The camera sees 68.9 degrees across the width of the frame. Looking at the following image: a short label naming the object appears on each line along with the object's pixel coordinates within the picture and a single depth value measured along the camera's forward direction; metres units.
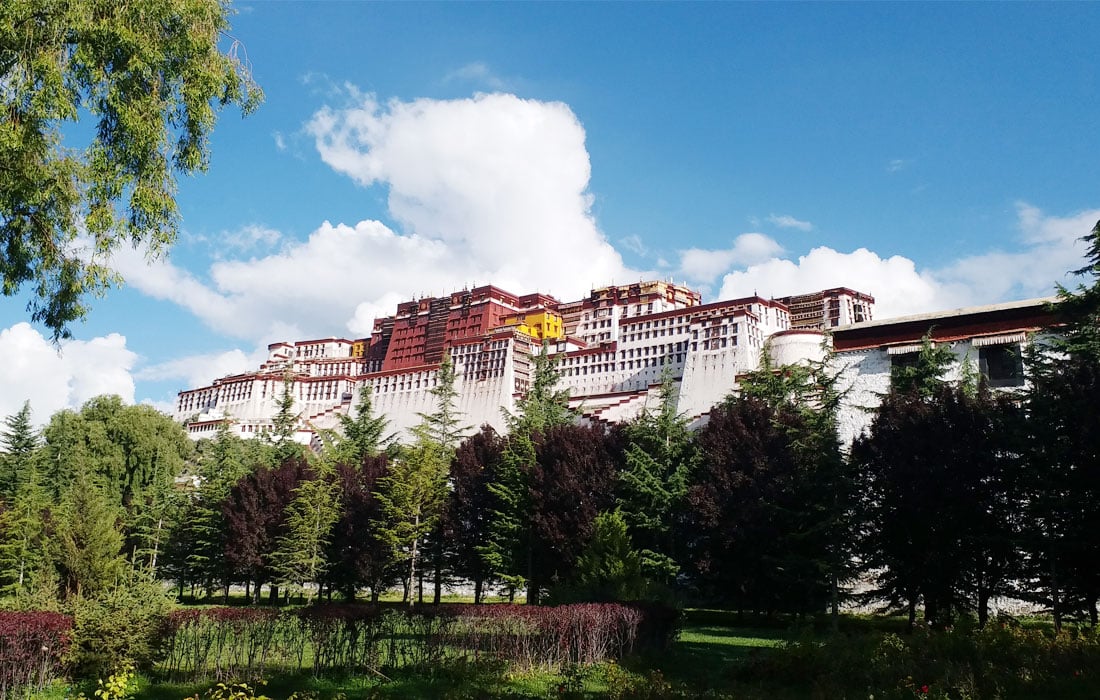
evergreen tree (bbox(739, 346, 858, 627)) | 24.11
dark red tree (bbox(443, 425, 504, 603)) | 32.62
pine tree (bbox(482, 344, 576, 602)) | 30.38
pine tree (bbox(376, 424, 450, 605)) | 32.16
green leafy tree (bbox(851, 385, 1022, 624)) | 21.58
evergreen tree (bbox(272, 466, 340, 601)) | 34.38
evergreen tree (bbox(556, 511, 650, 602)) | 21.14
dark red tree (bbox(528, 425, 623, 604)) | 28.89
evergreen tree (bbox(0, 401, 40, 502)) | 53.00
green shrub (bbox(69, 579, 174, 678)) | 13.08
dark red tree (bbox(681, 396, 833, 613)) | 25.25
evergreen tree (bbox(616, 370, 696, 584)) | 28.19
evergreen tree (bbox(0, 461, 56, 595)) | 29.39
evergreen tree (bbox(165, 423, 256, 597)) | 41.28
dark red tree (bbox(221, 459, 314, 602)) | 37.66
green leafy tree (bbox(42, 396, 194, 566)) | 43.75
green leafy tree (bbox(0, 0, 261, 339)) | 9.84
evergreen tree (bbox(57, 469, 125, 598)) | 25.19
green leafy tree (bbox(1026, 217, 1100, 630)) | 19.02
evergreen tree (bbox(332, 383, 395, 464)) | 48.69
